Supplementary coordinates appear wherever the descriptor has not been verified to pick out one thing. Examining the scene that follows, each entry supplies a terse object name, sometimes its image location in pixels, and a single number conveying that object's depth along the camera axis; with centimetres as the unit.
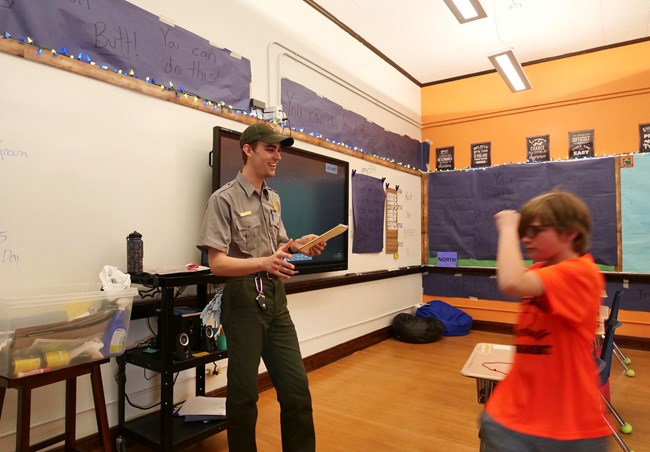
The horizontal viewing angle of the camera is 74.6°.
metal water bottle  223
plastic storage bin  162
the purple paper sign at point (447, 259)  562
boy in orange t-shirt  104
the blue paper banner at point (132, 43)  201
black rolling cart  208
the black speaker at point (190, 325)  222
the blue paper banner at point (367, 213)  435
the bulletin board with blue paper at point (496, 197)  475
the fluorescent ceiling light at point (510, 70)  384
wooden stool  163
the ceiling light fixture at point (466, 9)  297
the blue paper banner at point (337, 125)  358
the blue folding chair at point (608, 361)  212
